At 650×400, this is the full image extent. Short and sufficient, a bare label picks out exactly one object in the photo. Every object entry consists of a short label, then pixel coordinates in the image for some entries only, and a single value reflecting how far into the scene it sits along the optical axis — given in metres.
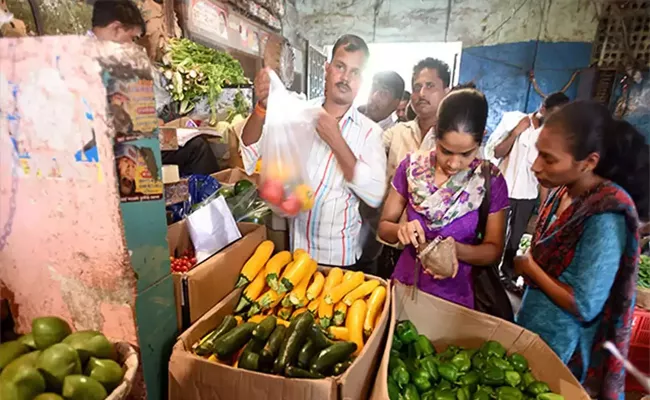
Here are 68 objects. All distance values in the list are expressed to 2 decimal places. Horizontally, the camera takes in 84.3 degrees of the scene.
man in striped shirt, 1.21
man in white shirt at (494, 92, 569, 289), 1.50
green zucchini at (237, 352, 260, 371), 0.92
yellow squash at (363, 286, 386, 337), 1.13
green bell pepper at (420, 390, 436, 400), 1.03
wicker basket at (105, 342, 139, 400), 0.67
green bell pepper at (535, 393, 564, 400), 0.92
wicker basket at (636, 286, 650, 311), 1.58
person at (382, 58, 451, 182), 1.35
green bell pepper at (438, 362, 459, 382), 1.06
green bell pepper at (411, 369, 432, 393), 1.05
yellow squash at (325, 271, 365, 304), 1.20
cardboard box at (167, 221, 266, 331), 1.07
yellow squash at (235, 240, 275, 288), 1.28
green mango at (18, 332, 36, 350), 0.79
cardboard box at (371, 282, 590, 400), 0.93
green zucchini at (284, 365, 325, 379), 0.85
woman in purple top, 1.03
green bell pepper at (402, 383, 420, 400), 1.01
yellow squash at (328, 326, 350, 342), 1.10
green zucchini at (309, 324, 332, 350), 1.00
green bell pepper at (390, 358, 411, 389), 1.04
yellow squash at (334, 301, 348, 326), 1.15
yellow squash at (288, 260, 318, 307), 1.19
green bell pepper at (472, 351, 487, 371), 1.07
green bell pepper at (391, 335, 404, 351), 1.17
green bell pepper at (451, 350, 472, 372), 1.08
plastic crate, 1.25
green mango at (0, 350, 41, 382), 0.66
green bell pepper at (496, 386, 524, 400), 0.98
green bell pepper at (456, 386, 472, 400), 1.00
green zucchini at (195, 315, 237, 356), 0.96
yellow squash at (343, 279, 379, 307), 1.21
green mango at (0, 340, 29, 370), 0.73
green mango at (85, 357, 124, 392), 0.70
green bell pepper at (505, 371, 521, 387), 1.01
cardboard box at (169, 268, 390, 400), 0.83
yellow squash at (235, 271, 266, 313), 1.19
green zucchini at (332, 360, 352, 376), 0.91
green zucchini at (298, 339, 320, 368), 0.93
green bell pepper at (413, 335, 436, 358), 1.15
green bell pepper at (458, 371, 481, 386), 1.04
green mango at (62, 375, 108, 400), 0.64
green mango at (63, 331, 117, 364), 0.75
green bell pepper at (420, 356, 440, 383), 1.08
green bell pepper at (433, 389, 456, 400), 1.00
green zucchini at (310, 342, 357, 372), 0.92
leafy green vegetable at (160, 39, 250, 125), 2.32
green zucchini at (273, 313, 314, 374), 0.90
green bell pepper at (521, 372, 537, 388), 1.02
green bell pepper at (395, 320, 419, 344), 1.17
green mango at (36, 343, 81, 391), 0.68
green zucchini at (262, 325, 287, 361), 0.94
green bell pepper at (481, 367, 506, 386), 1.02
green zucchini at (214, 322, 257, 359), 0.95
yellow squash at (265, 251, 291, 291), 1.23
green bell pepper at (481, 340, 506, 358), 1.07
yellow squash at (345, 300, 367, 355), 1.09
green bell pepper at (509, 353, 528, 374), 1.04
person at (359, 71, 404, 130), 1.49
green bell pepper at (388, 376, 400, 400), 0.99
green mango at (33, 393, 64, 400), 0.63
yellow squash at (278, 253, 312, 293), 1.22
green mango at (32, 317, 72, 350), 0.78
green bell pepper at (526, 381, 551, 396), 0.97
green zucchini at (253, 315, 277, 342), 1.00
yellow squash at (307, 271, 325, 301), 1.22
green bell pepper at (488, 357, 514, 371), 1.03
